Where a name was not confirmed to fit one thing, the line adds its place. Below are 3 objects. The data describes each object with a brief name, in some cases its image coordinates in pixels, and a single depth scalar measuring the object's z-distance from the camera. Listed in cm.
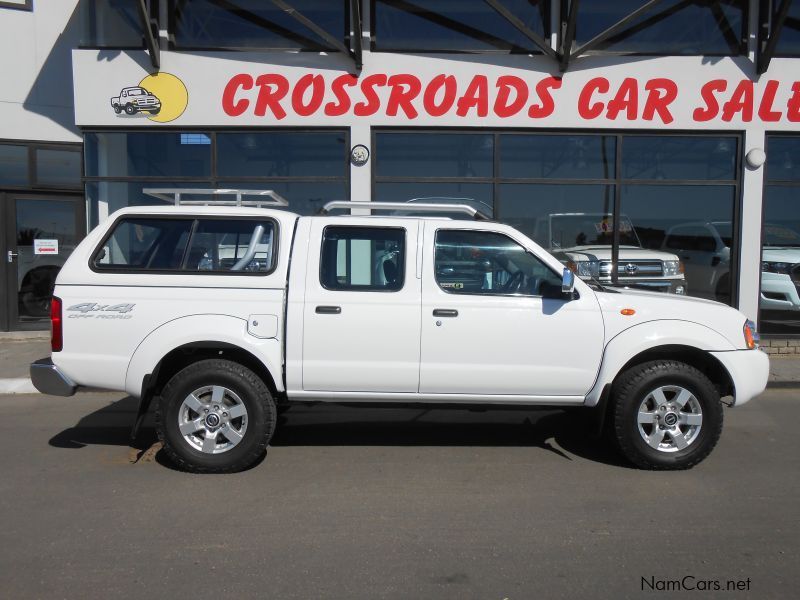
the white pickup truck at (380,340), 479
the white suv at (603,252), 969
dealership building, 960
